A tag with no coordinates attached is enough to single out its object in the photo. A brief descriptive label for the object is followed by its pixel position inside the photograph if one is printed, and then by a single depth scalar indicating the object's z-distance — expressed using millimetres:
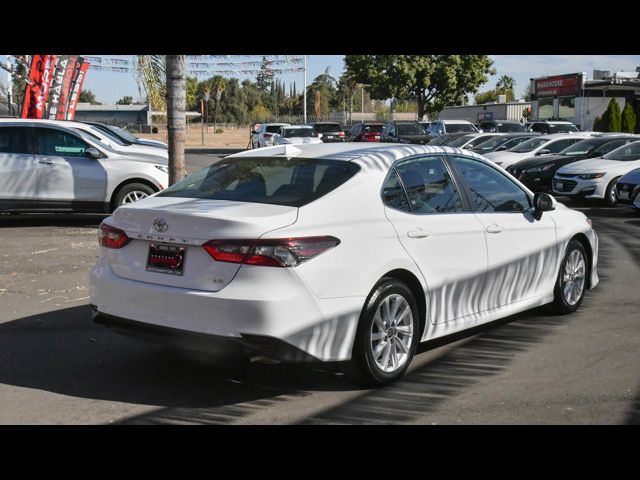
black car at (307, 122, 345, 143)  38719
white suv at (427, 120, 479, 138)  36469
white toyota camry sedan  4809
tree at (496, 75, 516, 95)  126262
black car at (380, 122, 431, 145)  32969
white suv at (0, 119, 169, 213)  13094
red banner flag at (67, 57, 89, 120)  27269
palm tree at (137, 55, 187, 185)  12883
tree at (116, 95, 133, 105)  129625
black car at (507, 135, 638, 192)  19391
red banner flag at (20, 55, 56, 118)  24750
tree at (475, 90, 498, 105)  102062
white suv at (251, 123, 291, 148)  39656
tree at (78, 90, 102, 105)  128862
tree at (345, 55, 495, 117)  50656
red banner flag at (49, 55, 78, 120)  26578
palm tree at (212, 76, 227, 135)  114000
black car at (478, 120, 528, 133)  37219
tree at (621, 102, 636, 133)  40281
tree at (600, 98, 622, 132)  40625
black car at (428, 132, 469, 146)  28719
